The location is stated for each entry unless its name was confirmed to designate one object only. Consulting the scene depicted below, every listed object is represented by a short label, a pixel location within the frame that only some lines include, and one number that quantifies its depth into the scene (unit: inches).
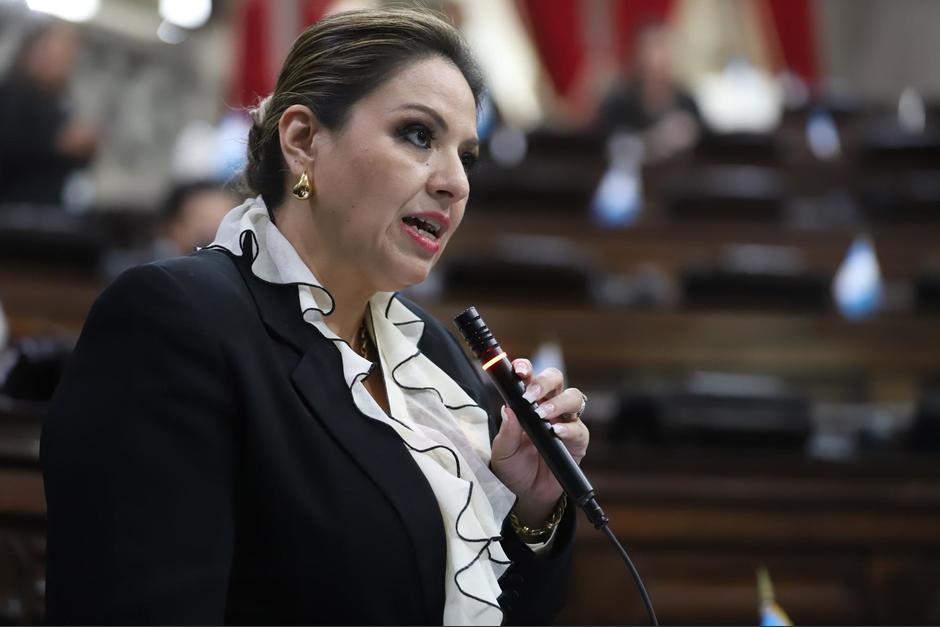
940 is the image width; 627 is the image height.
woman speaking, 71.1
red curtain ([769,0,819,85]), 615.8
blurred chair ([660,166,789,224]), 310.3
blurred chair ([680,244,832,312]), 243.3
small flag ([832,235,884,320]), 255.1
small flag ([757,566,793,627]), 83.1
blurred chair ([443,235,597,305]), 239.8
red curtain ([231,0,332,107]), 577.3
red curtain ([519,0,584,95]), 622.2
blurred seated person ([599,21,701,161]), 427.2
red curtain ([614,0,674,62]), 625.2
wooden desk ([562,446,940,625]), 133.0
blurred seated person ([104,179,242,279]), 248.4
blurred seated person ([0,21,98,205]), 310.3
